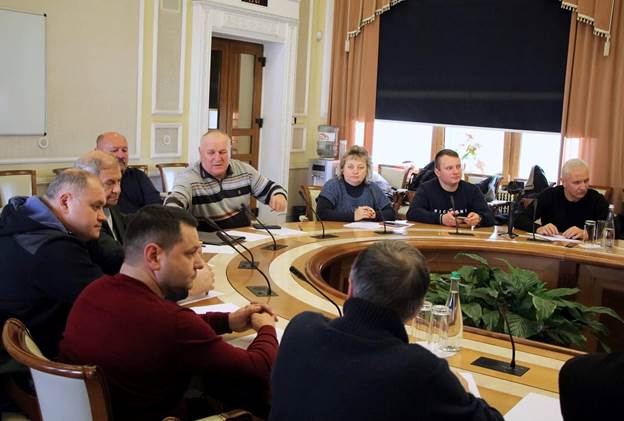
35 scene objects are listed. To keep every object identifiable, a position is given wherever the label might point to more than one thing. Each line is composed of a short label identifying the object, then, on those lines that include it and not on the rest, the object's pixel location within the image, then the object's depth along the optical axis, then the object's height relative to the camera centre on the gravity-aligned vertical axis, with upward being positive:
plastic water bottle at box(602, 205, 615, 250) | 4.43 -0.51
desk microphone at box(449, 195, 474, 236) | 4.69 -0.58
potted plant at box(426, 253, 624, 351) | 3.07 -0.70
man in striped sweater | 4.59 -0.39
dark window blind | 7.61 +0.81
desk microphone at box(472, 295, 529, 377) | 2.29 -0.69
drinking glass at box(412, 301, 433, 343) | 2.37 -0.60
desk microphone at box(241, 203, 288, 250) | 3.90 -0.58
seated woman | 5.00 -0.42
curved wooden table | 2.27 -0.66
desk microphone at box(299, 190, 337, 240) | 4.32 -0.61
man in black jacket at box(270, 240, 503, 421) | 1.47 -0.46
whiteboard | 5.64 +0.31
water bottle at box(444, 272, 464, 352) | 2.35 -0.57
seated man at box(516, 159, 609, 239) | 4.89 -0.41
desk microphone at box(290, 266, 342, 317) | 2.62 -0.50
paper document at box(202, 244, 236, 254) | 3.73 -0.62
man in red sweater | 1.88 -0.54
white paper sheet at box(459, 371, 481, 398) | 2.09 -0.69
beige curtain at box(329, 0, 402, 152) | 8.57 +0.78
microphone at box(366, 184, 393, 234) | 5.15 -0.46
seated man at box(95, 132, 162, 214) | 5.08 -0.44
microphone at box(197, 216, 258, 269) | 3.32 -0.63
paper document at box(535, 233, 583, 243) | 4.62 -0.59
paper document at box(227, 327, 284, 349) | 2.38 -0.68
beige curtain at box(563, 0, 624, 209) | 7.05 +0.45
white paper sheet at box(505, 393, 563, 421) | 1.95 -0.71
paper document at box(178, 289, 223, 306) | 2.79 -0.66
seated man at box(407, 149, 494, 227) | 5.01 -0.43
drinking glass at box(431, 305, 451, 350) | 2.34 -0.60
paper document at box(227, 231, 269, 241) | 4.14 -0.61
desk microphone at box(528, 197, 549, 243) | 4.60 -0.55
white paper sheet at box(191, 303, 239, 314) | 2.69 -0.66
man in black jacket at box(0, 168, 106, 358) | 2.36 -0.49
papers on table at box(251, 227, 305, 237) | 4.32 -0.60
